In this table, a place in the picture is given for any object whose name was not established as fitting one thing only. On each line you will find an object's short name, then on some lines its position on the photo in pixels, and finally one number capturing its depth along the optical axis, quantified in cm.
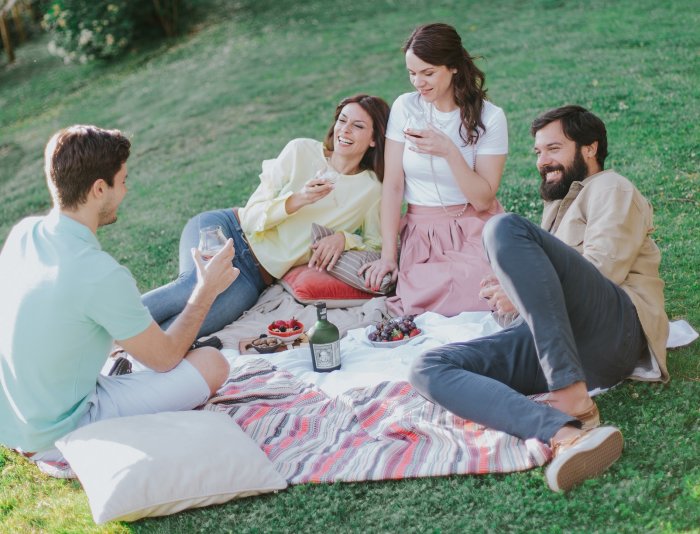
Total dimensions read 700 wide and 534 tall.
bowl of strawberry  502
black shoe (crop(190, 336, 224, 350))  496
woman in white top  501
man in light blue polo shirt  336
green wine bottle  443
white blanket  431
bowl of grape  470
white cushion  321
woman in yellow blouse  543
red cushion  537
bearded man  324
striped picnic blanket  339
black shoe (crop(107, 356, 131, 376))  440
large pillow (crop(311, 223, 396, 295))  534
